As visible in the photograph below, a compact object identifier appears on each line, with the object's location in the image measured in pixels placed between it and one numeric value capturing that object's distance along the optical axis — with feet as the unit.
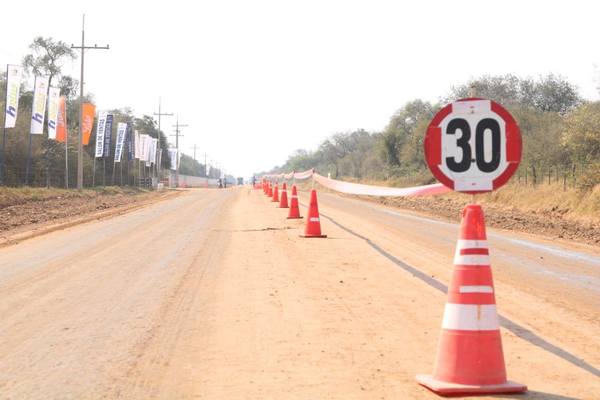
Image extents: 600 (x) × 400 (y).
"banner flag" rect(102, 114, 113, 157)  169.68
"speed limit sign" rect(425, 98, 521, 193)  15.84
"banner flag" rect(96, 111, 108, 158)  167.63
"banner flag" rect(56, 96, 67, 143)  135.85
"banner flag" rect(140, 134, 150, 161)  218.93
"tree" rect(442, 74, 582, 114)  183.73
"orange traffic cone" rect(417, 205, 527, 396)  15.15
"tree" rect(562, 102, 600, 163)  89.56
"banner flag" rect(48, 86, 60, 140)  133.18
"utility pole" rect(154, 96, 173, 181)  279.49
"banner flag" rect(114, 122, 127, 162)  186.70
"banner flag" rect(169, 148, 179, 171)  321.01
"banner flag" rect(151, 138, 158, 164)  250.21
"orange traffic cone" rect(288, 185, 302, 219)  67.97
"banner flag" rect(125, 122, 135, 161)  198.29
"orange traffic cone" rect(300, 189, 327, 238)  49.83
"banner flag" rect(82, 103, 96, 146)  152.56
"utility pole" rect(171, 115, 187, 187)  338.50
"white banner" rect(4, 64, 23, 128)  110.83
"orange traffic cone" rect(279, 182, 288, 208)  87.66
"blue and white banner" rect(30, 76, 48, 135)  124.16
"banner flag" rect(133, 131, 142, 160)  205.28
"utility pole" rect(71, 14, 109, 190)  138.31
